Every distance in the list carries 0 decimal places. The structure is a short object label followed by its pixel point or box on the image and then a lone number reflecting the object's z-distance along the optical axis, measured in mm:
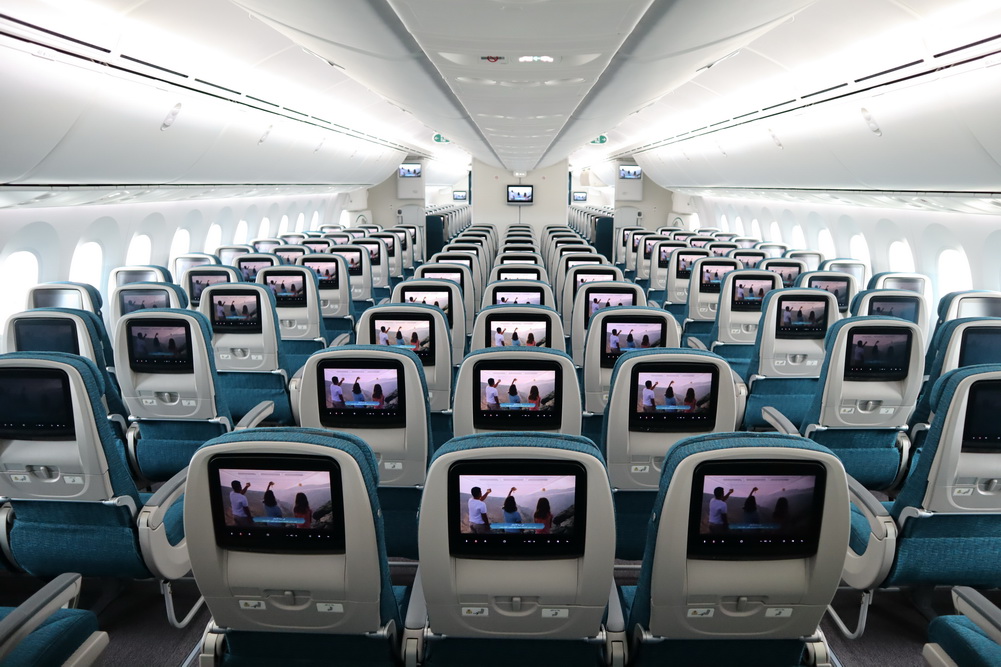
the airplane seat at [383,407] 3533
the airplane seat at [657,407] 3498
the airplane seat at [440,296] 6312
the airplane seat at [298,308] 7141
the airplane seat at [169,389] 4457
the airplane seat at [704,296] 8312
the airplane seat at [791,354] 5559
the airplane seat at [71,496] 3131
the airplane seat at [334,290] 8758
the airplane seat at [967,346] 4477
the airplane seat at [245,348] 5789
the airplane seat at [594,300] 6277
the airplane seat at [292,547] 2141
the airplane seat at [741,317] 6840
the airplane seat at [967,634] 2076
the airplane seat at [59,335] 4691
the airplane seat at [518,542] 2117
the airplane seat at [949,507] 2904
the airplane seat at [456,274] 7855
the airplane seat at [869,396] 4254
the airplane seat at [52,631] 2064
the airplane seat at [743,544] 2137
